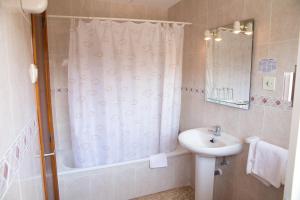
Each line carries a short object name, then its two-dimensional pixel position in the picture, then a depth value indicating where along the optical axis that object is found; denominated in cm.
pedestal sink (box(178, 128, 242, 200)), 179
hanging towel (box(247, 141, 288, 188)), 139
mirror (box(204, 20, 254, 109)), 179
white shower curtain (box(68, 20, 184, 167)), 220
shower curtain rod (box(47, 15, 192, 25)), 208
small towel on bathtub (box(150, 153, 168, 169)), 242
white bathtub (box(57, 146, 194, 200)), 212
